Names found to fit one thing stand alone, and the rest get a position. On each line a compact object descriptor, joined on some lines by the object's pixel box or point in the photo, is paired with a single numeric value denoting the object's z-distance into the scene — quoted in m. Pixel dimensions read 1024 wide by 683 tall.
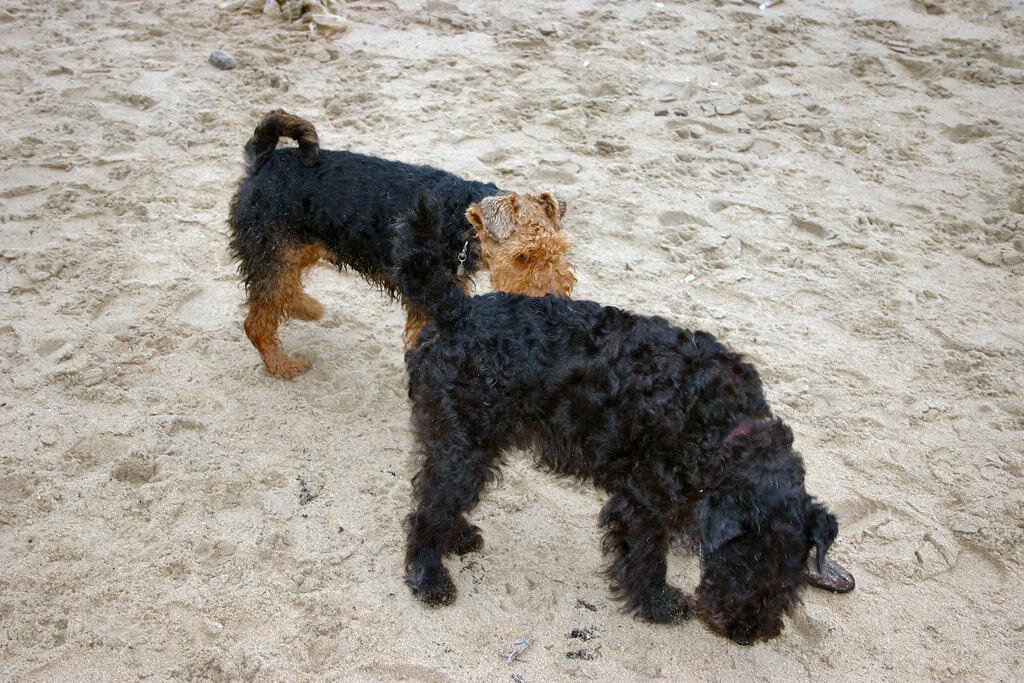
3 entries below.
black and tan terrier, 3.46
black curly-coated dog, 2.40
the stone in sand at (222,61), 6.62
